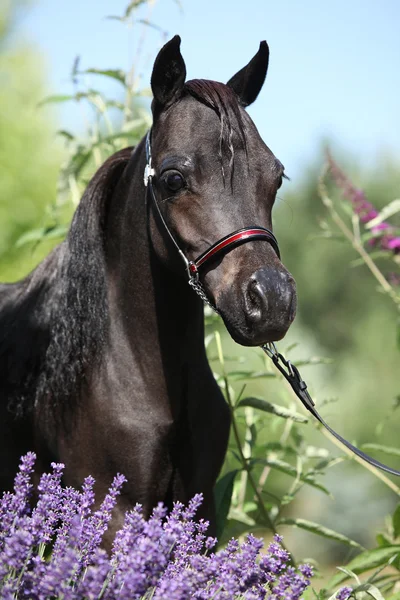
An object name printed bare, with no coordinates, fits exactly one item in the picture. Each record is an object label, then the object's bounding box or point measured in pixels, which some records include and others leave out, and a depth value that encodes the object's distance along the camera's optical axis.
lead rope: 4.29
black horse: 4.35
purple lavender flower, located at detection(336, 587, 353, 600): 3.10
